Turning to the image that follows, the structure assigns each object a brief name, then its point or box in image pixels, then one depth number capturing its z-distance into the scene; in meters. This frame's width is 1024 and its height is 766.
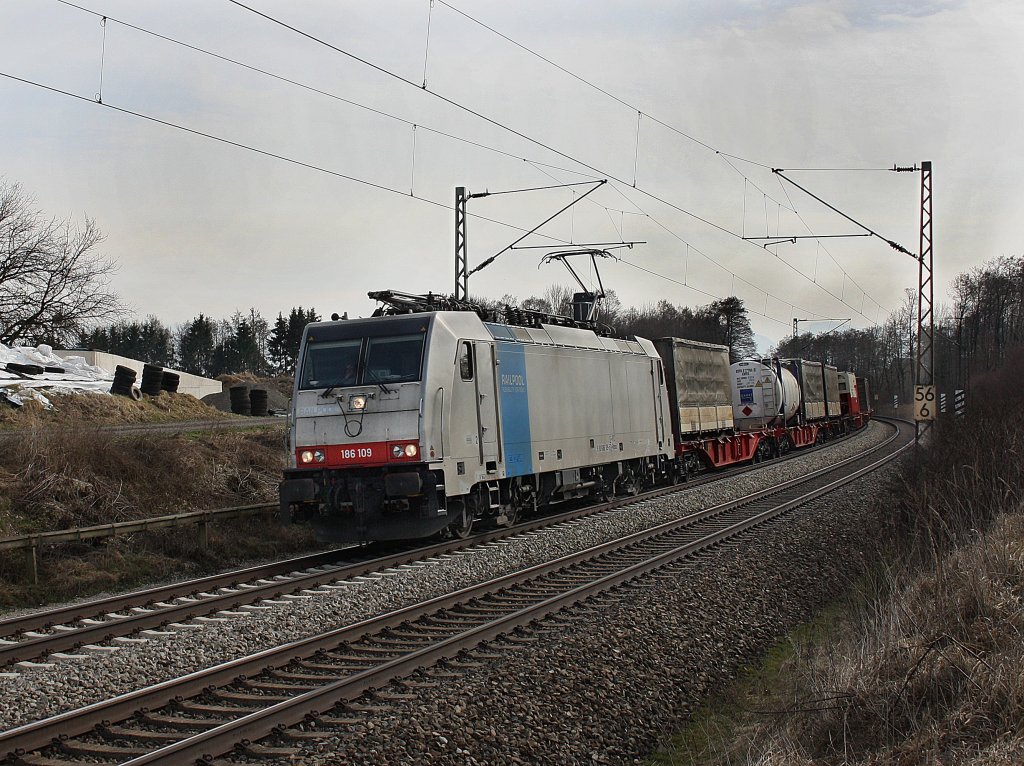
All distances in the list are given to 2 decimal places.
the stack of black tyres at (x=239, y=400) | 34.34
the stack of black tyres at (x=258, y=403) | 34.50
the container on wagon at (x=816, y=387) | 36.91
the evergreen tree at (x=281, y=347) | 92.44
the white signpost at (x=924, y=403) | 23.72
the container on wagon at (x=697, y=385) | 24.72
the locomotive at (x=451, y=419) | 13.22
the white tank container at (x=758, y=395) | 33.06
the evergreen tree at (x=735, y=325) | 89.62
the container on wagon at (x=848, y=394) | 48.00
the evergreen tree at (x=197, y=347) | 101.50
